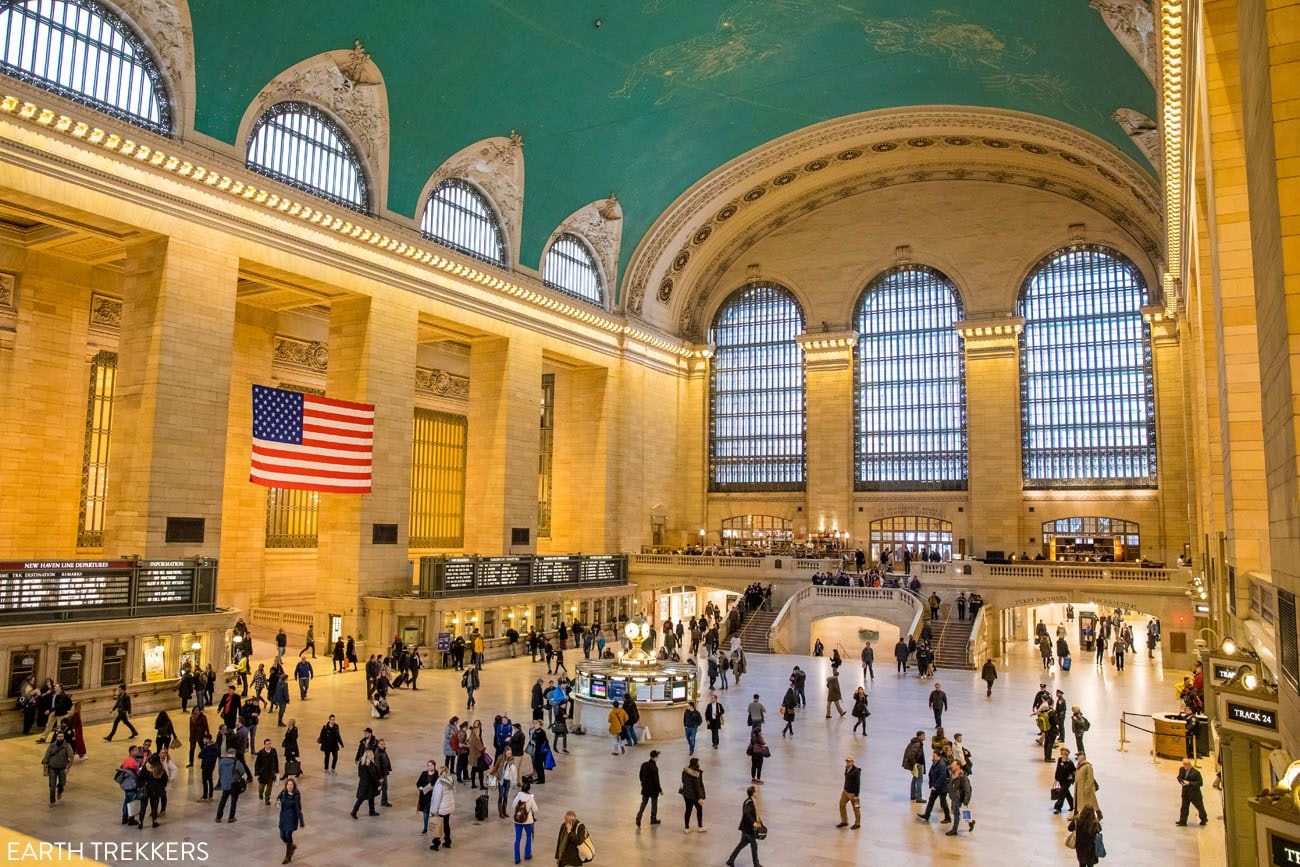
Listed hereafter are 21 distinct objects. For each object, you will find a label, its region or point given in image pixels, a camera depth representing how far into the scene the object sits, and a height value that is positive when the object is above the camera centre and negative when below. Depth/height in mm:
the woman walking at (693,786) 10750 -2980
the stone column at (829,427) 38906 +4841
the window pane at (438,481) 35906 +2138
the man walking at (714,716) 15273 -3055
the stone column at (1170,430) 33188 +4185
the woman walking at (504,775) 11469 -3099
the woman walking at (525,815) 9719 -3032
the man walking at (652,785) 11000 -3055
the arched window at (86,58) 17969 +9865
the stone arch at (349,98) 22673 +11543
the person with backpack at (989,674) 20344 -3043
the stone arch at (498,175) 28250 +11658
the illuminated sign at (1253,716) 7559 -1486
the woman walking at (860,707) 16484 -3103
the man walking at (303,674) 18219 -2894
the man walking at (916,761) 12156 -3007
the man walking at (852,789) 10969 -3063
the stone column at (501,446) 30266 +3002
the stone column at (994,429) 35781 +4502
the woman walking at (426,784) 10547 -2956
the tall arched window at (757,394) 41031 +6614
